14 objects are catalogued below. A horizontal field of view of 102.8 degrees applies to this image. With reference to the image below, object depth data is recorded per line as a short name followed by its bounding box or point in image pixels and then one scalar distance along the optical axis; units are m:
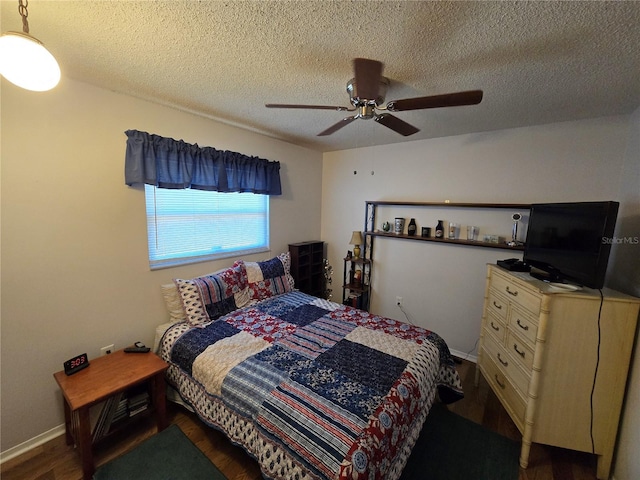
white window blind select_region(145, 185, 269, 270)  2.34
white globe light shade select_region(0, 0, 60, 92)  0.91
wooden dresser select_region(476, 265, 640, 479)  1.50
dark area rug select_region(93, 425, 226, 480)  1.58
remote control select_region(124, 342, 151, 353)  2.03
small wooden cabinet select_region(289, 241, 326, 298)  3.54
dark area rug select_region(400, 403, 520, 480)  1.65
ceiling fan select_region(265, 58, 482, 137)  1.28
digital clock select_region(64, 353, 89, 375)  1.73
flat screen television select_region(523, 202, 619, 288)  1.48
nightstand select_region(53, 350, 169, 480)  1.53
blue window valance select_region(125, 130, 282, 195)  2.06
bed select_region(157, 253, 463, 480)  1.27
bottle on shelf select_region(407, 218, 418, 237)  3.20
